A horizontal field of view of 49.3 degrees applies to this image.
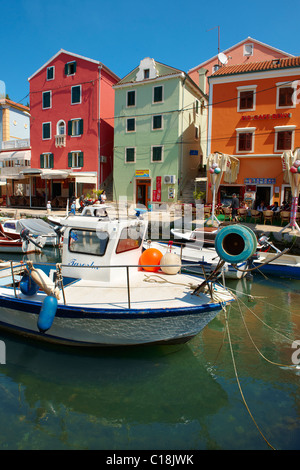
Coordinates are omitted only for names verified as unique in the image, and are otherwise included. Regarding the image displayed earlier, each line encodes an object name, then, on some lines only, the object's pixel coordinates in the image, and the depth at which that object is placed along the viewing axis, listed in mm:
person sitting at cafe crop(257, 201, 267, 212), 20656
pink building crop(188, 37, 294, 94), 27078
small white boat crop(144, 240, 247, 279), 12242
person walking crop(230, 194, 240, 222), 18825
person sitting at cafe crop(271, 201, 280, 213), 19370
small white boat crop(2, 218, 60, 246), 15844
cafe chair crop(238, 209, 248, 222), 19047
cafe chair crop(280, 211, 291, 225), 16939
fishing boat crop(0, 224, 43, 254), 16406
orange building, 20578
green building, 24797
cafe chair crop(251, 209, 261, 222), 18312
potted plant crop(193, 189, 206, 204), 22688
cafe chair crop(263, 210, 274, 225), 17688
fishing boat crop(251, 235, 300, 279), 12808
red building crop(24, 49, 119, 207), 27734
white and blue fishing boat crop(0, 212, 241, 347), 5852
